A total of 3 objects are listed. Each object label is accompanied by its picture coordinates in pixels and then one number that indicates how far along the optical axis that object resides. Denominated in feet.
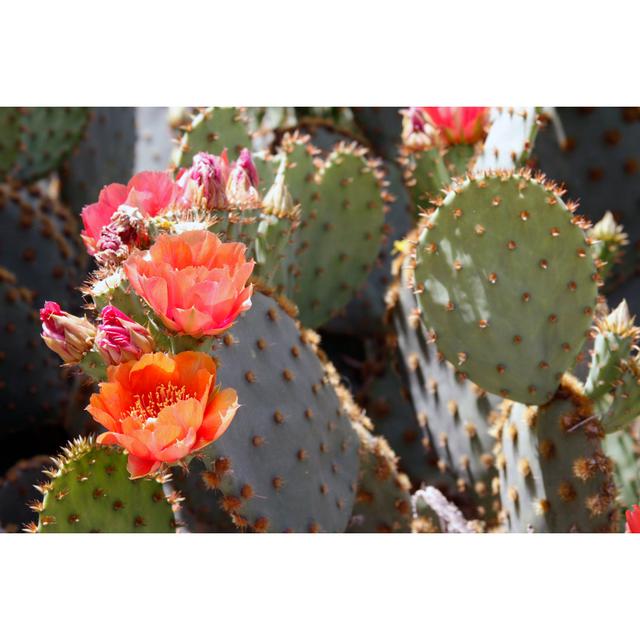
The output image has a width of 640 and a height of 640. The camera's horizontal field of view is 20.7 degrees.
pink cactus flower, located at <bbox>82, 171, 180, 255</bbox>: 3.61
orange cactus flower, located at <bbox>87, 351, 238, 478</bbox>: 3.16
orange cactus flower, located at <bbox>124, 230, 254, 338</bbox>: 3.21
